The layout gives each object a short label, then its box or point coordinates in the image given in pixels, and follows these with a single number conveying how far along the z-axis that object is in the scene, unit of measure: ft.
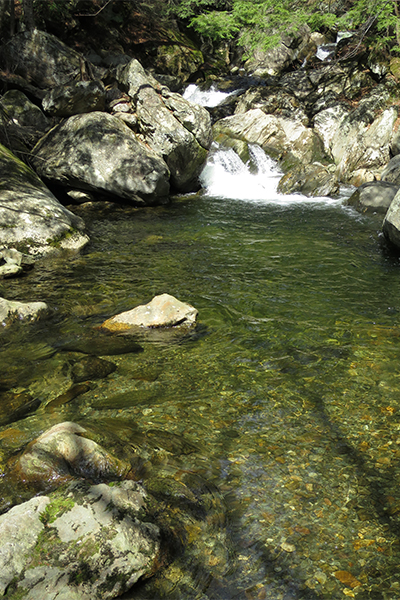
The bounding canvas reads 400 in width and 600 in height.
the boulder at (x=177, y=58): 74.08
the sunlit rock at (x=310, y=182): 47.80
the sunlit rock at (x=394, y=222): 27.20
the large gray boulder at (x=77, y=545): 7.22
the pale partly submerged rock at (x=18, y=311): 18.97
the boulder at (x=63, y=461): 9.57
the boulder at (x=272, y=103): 64.75
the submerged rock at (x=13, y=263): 24.99
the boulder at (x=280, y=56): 78.95
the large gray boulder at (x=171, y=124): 45.34
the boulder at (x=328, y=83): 64.23
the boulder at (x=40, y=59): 46.78
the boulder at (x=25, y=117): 42.62
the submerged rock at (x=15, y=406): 12.78
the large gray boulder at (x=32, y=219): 28.02
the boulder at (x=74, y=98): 43.06
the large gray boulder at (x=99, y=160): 39.99
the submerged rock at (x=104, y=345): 17.08
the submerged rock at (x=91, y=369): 15.29
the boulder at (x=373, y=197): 40.06
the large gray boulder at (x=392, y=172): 46.60
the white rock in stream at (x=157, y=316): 19.10
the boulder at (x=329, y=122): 60.70
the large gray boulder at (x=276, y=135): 58.44
